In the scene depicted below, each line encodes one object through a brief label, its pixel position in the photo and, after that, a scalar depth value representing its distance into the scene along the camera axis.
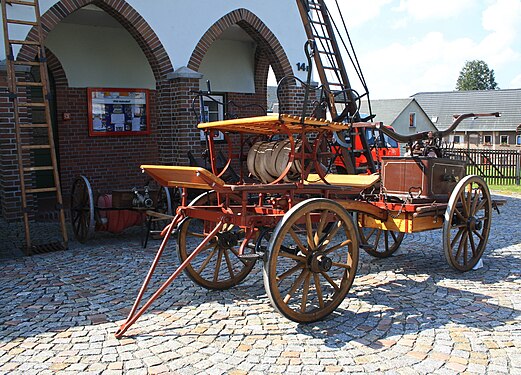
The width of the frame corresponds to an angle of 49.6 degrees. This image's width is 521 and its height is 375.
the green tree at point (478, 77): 93.56
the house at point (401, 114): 54.78
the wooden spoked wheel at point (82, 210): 7.52
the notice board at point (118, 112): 11.55
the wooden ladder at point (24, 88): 7.09
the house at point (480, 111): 61.25
